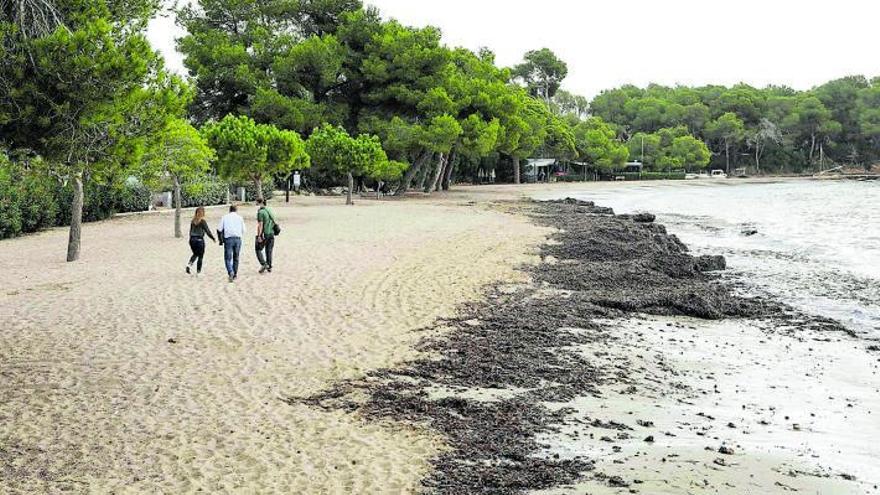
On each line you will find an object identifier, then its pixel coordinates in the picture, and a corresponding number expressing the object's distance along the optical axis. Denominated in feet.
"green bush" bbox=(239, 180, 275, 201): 161.26
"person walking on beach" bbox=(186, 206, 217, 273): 55.36
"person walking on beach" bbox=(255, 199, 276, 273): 56.03
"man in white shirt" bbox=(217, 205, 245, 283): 52.60
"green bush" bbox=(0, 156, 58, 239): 86.74
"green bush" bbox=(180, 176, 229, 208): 136.98
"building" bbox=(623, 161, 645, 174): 360.75
